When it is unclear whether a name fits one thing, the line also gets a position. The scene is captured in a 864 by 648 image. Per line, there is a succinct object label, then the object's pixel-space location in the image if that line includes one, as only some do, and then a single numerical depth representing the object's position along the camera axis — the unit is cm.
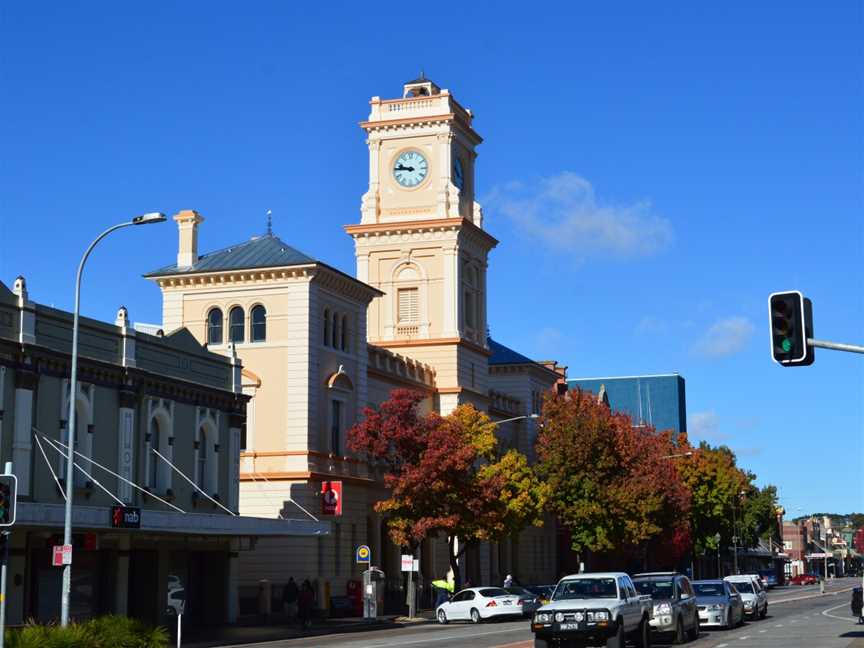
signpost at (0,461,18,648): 2216
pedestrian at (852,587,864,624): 4038
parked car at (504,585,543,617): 5369
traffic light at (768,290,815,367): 2142
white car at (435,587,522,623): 5216
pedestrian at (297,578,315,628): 4747
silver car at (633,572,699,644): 3216
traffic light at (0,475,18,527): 2217
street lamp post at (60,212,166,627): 3241
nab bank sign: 3825
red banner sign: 5697
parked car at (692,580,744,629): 3938
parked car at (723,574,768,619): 4631
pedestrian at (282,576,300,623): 5209
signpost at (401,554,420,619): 5362
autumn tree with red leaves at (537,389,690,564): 7681
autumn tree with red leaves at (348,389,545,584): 5706
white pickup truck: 2659
